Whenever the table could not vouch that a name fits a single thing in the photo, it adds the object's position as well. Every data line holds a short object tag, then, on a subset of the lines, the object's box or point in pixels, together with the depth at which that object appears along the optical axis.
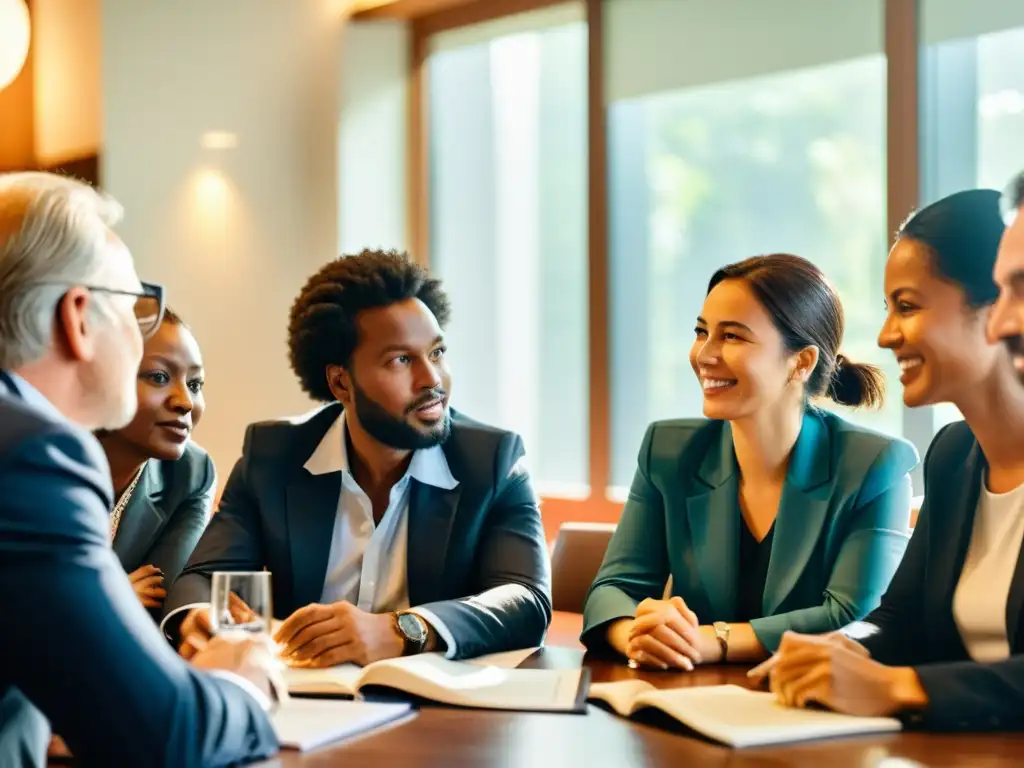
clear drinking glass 1.76
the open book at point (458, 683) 1.94
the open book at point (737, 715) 1.73
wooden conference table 1.63
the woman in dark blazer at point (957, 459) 2.11
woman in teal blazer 2.53
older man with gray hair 1.39
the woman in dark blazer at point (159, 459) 2.89
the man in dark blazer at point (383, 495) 2.68
